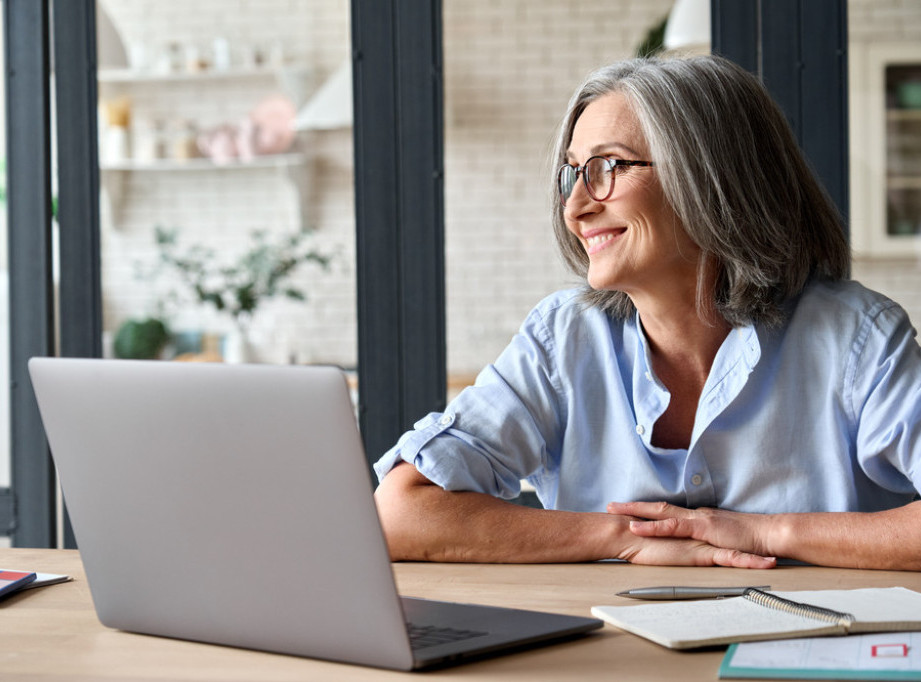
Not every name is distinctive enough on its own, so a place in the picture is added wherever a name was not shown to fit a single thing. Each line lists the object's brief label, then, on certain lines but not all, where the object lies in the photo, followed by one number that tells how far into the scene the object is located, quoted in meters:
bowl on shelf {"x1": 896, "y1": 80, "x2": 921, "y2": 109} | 5.03
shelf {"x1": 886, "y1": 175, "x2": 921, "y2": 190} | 4.93
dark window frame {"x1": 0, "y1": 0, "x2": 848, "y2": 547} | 2.35
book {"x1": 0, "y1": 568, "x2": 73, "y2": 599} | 1.17
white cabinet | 4.85
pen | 1.11
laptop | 0.82
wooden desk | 0.87
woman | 1.61
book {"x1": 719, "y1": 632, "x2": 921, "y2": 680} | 0.81
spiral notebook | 0.91
